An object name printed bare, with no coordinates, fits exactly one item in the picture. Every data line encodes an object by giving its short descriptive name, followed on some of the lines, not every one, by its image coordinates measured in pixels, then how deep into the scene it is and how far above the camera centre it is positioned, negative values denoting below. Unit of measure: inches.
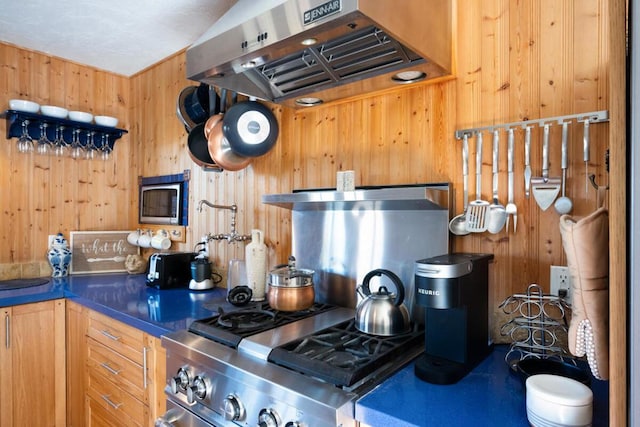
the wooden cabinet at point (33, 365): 78.4 -31.8
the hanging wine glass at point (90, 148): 111.8 +19.1
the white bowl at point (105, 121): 110.8 +26.7
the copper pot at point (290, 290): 61.5 -12.5
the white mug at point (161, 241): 104.5 -7.6
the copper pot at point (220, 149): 79.3 +13.0
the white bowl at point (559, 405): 30.1 -15.3
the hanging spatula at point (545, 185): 46.7 +3.1
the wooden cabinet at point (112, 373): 62.2 -29.0
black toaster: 88.6 -13.4
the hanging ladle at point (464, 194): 53.9 +2.4
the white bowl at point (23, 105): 95.3 +26.9
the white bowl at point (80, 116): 105.4 +26.6
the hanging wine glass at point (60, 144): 105.0 +19.2
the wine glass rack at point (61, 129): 97.7 +23.4
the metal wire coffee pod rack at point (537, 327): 44.6 -14.1
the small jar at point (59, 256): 103.0 -11.4
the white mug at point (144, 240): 108.7 -7.7
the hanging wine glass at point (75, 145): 108.3 +19.4
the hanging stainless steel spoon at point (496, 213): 50.1 -0.3
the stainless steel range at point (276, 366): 38.6 -17.6
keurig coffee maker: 41.2 -12.0
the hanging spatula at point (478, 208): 50.9 +0.4
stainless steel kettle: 50.8 -13.6
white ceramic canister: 75.6 -10.3
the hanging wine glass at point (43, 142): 101.8 +19.2
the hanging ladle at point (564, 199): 45.5 +1.4
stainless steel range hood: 42.8 +21.3
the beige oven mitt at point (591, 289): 28.0 -5.9
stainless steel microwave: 103.7 +3.0
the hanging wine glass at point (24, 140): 98.4 +19.2
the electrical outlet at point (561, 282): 45.4 -8.5
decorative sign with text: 107.3 -10.8
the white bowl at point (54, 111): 99.7 +26.6
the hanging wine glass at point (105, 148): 115.6 +19.7
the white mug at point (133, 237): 112.5 -7.1
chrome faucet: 83.3 -5.1
